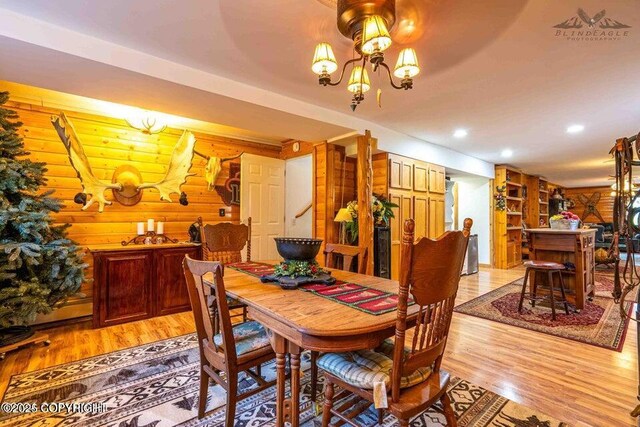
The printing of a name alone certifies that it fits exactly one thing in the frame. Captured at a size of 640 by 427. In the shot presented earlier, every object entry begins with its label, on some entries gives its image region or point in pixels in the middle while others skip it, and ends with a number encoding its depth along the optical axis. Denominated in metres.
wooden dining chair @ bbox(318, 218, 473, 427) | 1.09
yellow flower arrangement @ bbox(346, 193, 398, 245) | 3.93
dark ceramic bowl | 1.89
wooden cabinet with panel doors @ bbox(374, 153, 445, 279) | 4.46
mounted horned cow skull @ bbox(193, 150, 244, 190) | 4.16
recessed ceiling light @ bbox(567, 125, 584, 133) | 4.07
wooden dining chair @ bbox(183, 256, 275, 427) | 1.46
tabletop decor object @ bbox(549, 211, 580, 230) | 3.99
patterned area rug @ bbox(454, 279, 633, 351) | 2.93
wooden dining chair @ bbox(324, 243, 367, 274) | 2.32
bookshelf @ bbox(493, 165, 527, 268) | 6.93
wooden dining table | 1.19
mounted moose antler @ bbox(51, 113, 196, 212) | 2.91
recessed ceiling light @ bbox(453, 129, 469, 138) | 4.36
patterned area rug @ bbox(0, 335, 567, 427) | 1.73
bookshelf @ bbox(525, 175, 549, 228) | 8.20
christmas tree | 2.39
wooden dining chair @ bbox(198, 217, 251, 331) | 2.74
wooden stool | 3.37
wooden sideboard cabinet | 3.19
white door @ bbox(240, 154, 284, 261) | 4.49
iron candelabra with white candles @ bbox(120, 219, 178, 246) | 3.70
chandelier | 1.52
